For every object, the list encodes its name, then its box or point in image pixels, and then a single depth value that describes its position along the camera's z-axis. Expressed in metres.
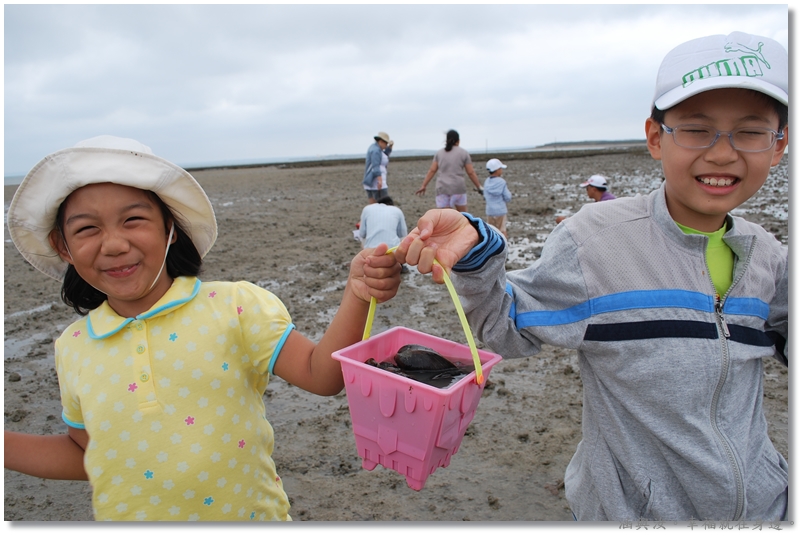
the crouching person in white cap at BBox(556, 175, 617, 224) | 8.48
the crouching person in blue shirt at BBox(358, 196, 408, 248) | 7.11
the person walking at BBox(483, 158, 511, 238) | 9.55
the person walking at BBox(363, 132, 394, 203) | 10.45
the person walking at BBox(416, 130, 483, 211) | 9.83
